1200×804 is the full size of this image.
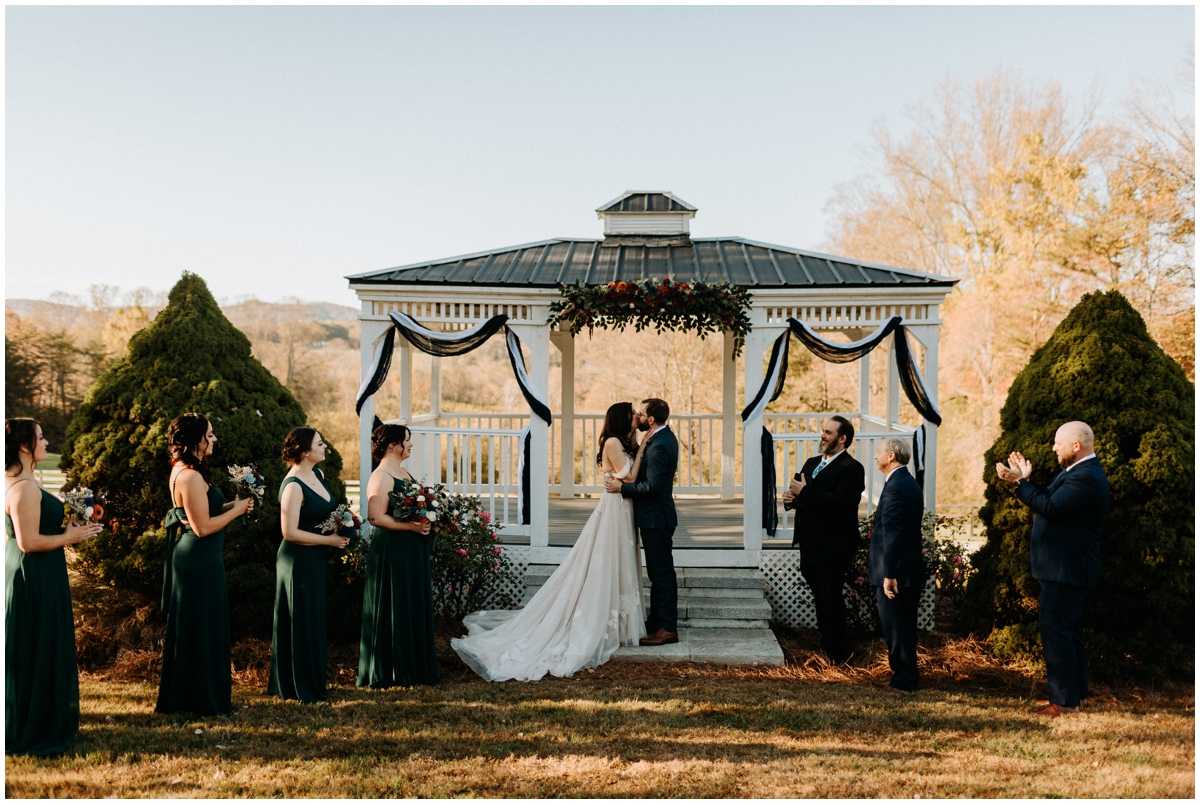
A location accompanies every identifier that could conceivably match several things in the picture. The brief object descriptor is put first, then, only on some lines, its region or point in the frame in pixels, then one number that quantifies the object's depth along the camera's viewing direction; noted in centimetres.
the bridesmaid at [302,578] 559
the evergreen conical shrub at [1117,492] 620
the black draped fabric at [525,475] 837
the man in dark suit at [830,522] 679
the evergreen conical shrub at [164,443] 684
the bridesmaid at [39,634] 478
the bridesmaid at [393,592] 611
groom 694
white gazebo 834
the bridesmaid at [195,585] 526
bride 682
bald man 547
